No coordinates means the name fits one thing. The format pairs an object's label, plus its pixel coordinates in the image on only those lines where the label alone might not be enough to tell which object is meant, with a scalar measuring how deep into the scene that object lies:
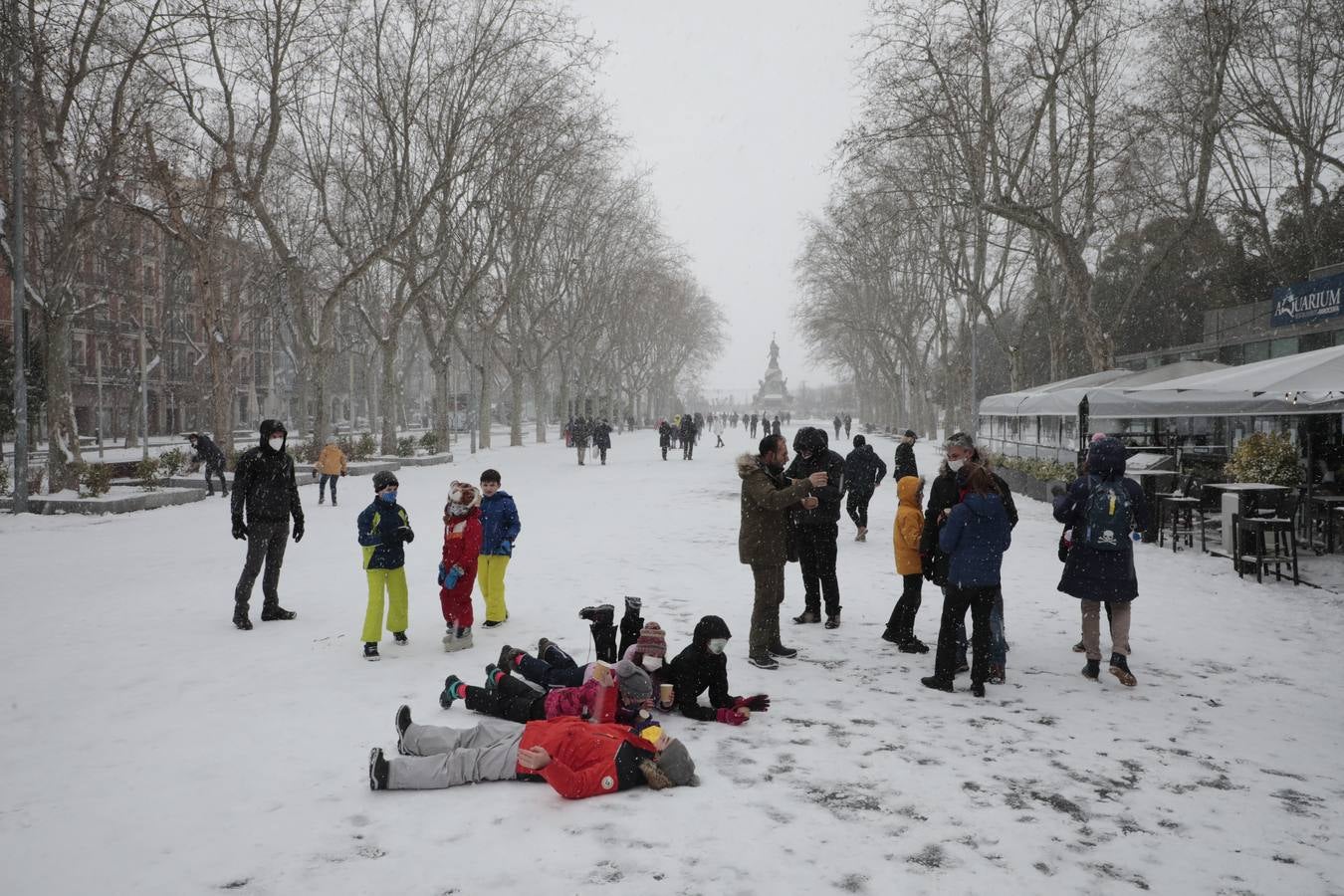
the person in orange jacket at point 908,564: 6.46
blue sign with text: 13.30
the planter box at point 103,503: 14.56
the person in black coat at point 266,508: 7.05
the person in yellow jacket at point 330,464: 16.31
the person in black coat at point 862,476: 11.98
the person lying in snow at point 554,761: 3.99
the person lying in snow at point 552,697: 4.54
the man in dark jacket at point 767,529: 5.67
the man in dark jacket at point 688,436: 30.61
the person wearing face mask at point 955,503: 5.60
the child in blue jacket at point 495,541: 6.91
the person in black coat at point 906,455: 12.07
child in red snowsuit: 6.28
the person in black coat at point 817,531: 6.93
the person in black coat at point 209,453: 17.02
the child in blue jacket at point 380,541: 6.12
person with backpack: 5.54
